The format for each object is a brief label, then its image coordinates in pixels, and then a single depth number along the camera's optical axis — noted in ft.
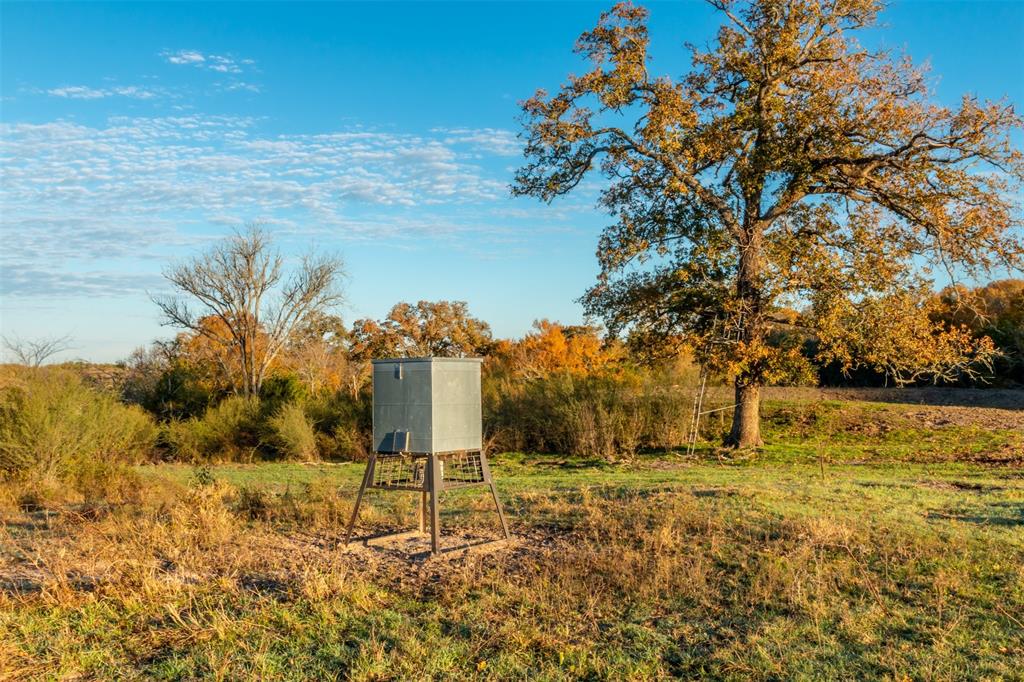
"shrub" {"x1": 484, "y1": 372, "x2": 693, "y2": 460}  67.82
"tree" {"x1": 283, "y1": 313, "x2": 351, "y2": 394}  138.10
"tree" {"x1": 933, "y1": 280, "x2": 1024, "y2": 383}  82.12
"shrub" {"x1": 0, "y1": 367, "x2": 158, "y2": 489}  46.34
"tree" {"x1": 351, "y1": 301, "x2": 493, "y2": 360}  150.00
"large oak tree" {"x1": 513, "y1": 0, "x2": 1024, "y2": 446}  54.03
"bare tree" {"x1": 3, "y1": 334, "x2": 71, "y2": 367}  70.30
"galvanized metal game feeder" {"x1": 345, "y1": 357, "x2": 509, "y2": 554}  25.68
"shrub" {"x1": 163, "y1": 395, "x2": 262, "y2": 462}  75.51
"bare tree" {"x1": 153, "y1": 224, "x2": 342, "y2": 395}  126.00
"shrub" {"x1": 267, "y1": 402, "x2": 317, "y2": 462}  71.97
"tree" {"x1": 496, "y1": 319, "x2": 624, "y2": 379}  122.62
